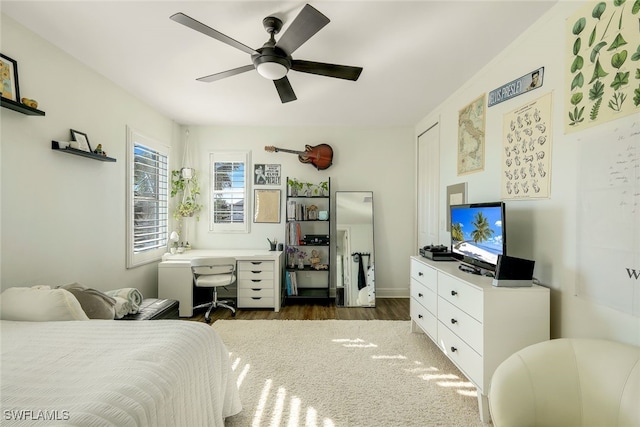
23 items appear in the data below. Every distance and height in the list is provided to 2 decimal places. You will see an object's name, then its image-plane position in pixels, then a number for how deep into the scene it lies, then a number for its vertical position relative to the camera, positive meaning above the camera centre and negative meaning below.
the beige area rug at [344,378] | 1.73 -1.28
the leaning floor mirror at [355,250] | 3.86 -0.52
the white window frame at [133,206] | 3.08 +0.10
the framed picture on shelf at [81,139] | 2.34 +0.64
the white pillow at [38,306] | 1.58 -0.55
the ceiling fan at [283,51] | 1.54 +1.09
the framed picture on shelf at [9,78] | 1.80 +0.90
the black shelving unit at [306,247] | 3.95 -0.50
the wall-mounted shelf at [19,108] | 1.74 +0.70
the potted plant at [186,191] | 3.96 +0.32
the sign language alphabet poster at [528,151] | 1.83 +0.47
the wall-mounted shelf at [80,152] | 2.15 +0.51
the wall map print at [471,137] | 2.54 +0.78
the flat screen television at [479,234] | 1.92 -0.15
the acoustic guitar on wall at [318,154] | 4.08 +0.90
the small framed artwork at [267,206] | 4.18 +0.12
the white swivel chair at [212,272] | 3.18 -0.71
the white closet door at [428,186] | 3.47 +0.40
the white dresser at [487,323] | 1.67 -0.69
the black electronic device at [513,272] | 1.71 -0.36
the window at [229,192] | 4.20 +0.33
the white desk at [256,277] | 3.57 -0.84
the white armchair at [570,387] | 1.08 -0.72
